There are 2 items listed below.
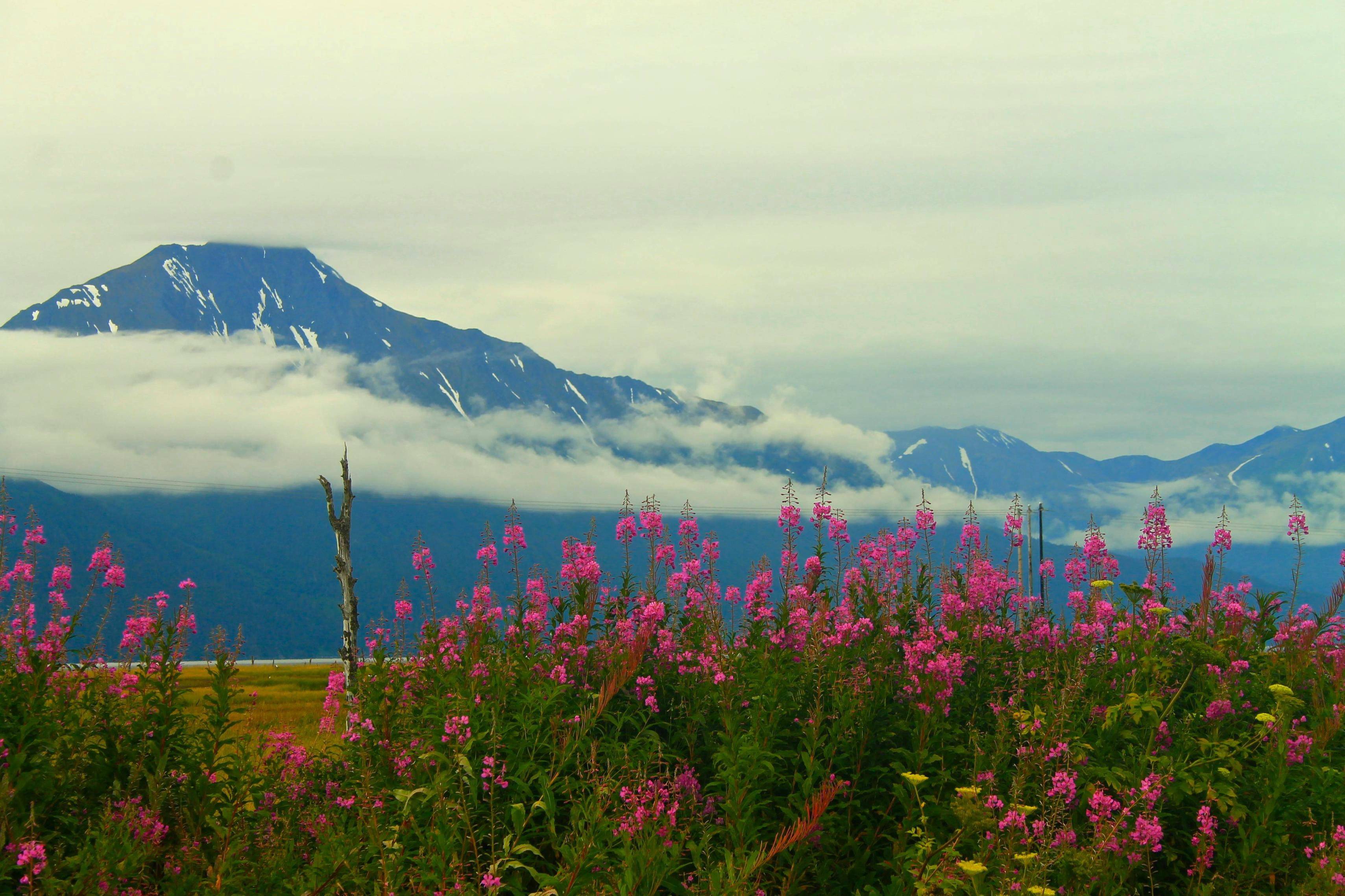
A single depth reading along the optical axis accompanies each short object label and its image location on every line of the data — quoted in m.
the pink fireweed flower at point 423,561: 13.73
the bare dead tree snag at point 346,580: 23.77
